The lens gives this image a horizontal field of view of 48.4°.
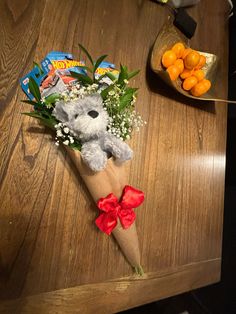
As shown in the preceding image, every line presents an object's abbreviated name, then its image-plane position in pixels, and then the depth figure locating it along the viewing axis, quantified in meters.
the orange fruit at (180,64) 0.90
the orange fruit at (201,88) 0.93
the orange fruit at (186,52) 0.92
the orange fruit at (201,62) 0.92
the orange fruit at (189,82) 0.92
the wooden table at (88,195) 0.64
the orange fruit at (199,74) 0.93
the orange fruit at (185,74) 0.93
